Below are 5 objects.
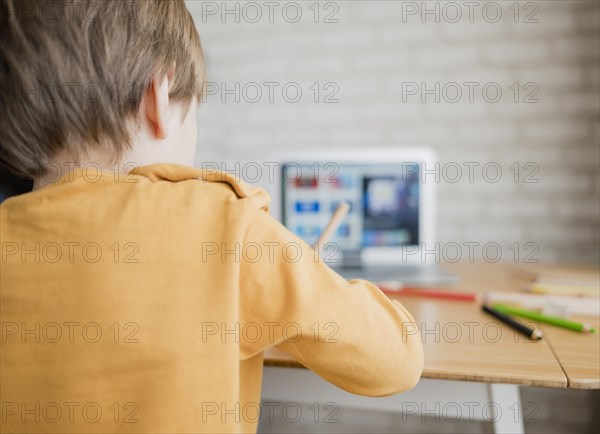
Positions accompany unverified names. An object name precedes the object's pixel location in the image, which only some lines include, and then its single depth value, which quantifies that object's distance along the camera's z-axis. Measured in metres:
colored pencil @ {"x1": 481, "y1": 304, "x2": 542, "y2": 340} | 0.80
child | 0.47
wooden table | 0.69
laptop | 1.30
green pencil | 0.84
